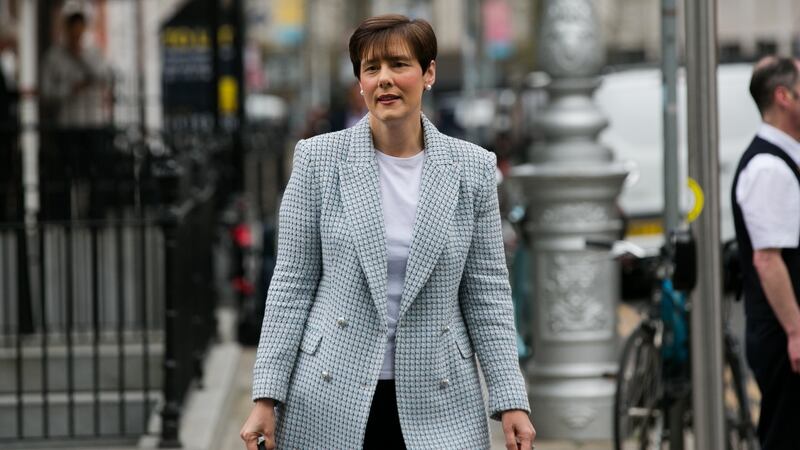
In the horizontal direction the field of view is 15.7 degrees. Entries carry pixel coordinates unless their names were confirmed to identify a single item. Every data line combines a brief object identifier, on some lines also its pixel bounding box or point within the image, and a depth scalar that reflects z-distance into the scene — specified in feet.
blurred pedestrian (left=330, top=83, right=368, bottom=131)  77.21
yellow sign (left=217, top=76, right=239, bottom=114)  88.41
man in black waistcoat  31.22
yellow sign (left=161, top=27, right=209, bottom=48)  106.35
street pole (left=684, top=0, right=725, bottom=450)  27.57
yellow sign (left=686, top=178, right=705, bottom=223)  27.83
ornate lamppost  47.77
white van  84.37
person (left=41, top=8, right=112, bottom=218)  59.78
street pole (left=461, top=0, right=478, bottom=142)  147.38
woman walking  21.14
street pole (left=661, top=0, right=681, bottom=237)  42.64
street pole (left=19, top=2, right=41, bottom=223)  73.81
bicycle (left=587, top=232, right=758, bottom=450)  38.84
